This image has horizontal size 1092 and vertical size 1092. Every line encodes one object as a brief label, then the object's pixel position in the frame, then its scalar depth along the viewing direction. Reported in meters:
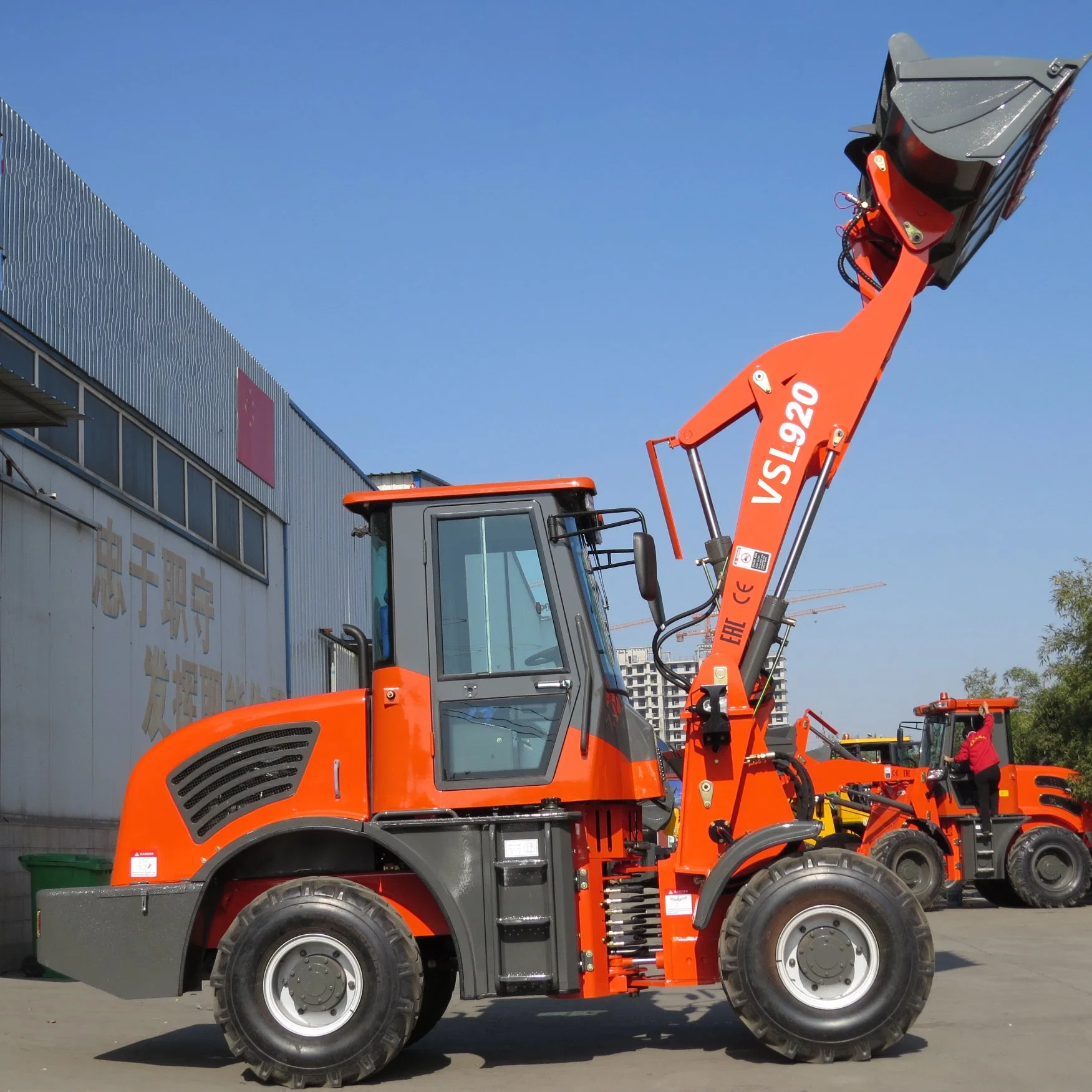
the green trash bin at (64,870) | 12.55
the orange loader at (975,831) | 17.53
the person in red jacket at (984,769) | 18.61
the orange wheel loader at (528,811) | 7.39
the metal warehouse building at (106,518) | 13.67
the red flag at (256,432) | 21.47
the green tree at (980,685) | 70.12
